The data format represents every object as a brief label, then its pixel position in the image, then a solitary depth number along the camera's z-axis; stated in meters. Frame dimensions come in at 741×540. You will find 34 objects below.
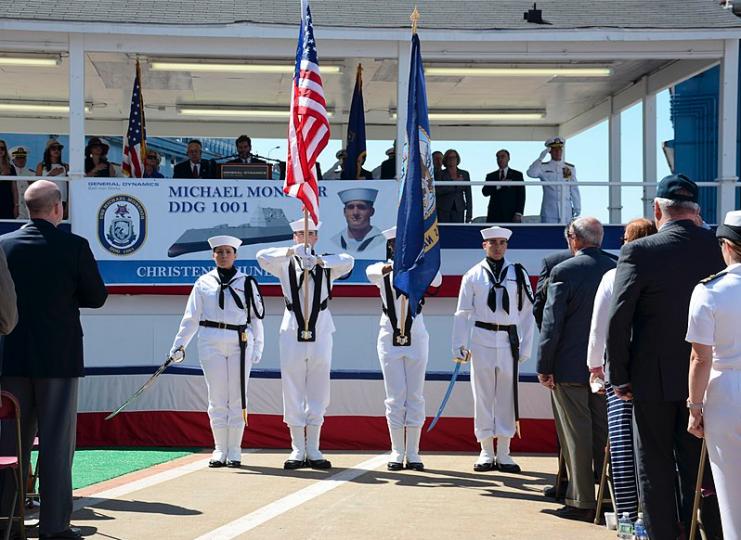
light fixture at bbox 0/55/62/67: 15.80
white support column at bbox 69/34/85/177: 14.39
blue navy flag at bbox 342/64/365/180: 15.31
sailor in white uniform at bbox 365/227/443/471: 10.44
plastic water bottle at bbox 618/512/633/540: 6.46
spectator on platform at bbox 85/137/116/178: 15.41
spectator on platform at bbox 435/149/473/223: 15.60
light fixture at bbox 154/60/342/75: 16.00
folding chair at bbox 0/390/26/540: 6.14
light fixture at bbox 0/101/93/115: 20.17
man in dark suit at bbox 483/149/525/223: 15.99
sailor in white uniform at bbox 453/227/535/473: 10.48
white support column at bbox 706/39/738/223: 14.79
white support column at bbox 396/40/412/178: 14.52
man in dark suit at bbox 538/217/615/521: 7.57
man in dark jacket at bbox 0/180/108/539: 6.56
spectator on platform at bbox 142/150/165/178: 15.73
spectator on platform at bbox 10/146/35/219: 15.62
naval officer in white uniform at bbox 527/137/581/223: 16.30
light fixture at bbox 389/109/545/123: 20.52
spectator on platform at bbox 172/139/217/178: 15.42
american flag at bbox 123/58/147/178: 15.46
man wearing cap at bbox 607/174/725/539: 5.69
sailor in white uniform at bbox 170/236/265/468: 10.51
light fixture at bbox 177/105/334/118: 20.00
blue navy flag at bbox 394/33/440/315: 10.03
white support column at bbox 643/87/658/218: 17.09
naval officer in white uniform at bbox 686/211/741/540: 5.02
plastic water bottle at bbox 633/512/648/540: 6.21
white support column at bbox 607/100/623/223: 18.83
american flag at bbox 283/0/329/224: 11.28
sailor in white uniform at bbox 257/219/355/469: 10.52
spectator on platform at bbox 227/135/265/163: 15.17
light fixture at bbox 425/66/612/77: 16.50
